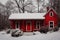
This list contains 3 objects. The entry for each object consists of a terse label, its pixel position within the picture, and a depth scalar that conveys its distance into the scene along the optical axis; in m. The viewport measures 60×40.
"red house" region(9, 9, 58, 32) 14.12
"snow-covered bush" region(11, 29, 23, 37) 11.21
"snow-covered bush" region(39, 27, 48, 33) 12.24
